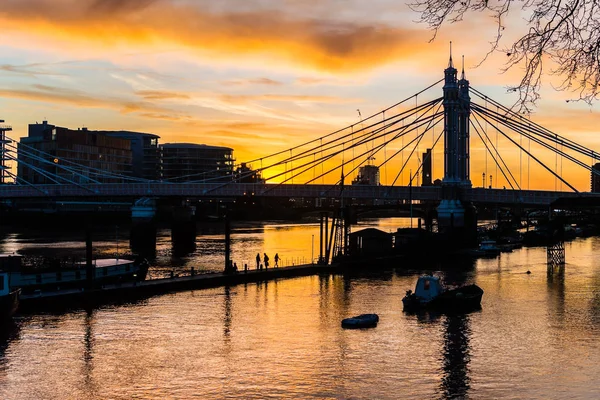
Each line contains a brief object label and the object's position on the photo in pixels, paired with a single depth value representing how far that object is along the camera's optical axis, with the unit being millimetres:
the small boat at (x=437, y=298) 61656
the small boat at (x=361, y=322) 53281
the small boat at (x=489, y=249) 119312
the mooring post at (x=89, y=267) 61906
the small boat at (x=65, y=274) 61812
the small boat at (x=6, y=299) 52719
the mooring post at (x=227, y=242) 76456
